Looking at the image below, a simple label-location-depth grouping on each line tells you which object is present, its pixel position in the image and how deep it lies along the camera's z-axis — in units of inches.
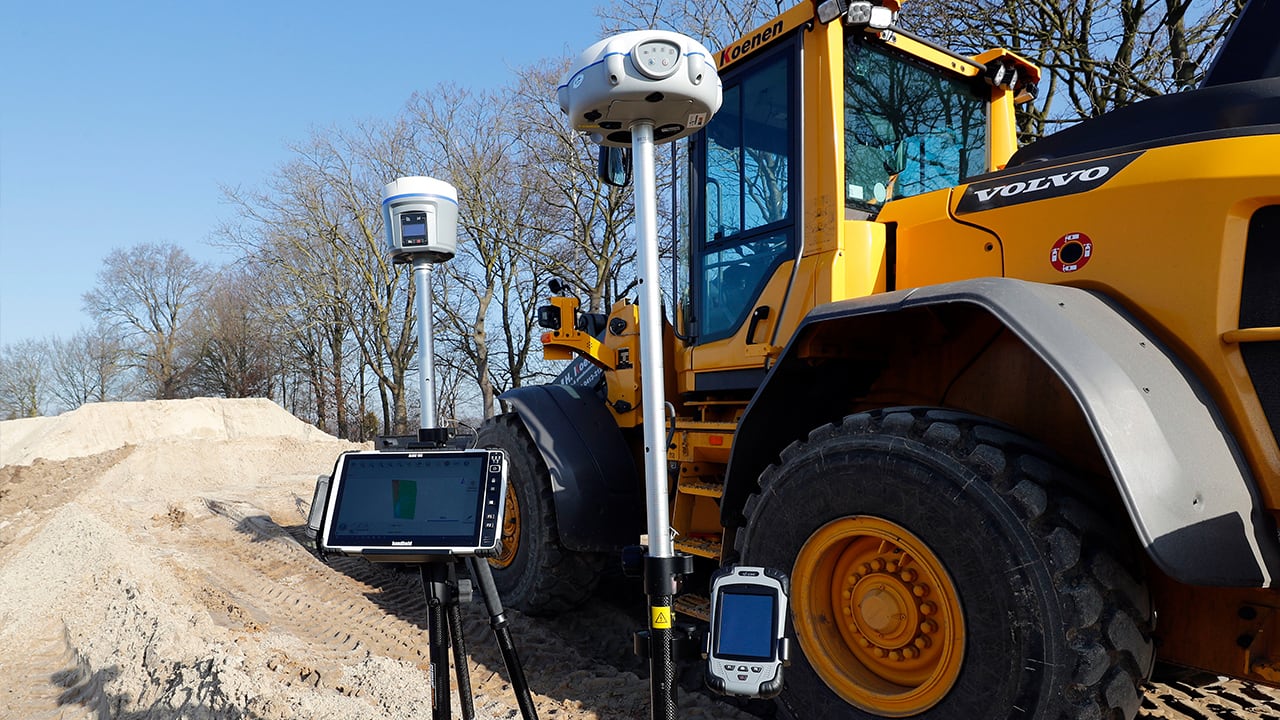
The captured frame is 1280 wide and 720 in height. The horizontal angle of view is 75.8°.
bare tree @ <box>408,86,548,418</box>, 823.7
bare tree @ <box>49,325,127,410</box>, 1364.4
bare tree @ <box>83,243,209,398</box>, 1291.8
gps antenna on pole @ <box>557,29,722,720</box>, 81.9
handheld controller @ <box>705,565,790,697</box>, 73.2
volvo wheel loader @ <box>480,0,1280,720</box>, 90.4
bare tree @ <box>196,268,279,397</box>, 1268.5
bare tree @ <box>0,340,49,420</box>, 1417.3
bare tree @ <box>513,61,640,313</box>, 749.3
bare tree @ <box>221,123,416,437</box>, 973.8
